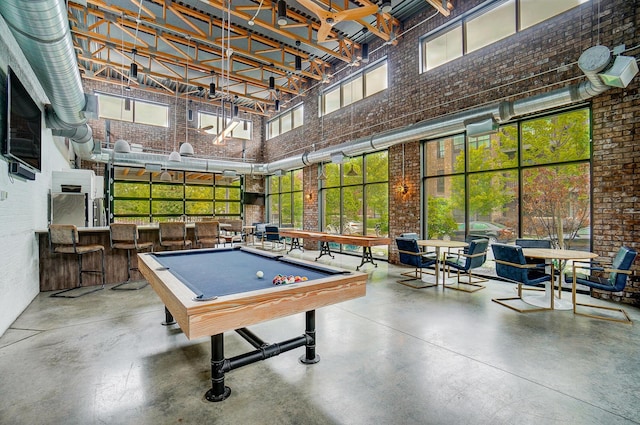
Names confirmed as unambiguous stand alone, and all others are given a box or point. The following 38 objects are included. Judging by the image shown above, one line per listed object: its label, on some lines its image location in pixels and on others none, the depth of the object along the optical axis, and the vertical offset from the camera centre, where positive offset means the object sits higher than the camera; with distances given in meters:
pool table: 1.71 -0.56
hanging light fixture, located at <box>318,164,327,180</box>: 10.28 +1.44
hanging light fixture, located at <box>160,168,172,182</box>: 10.40 +1.20
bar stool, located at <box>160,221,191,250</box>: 5.90 -0.46
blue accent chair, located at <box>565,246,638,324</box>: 3.71 -0.91
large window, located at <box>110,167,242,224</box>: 11.38 +0.60
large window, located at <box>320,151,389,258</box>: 8.68 +0.41
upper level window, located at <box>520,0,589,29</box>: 5.14 +3.58
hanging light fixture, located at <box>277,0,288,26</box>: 4.62 +3.07
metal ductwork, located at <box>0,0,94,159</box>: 2.55 +1.67
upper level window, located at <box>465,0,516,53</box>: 5.85 +3.76
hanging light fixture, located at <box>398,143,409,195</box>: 7.65 +0.59
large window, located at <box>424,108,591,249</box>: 5.27 +0.59
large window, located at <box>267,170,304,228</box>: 12.04 +0.50
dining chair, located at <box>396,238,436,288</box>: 5.57 -0.86
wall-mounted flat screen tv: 3.09 +0.98
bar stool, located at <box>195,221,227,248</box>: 6.27 -0.44
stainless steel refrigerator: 6.29 +0.04
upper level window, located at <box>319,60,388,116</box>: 8.45 +3.78
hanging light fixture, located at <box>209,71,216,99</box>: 8.61 +3.48
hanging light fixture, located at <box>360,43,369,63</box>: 7.01 +3.72
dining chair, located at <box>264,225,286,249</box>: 9.84 -0.72
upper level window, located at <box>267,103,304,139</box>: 11.80 +3.74
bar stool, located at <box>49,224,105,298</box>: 4.82 -0.51
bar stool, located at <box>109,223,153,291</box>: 5.46 -0.48
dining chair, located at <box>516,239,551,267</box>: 5.10 -0.54
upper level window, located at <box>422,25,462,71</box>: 6.68 +3.76
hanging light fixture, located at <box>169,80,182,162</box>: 11.88 +3.38
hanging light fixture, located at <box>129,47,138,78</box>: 6.89 +3.24
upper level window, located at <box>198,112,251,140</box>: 12.59 +3.72
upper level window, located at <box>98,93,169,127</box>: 10.69 +3.70
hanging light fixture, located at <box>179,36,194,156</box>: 7.55 +1.59
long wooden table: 6.80 -0.69
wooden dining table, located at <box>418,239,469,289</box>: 5.49 -0.62
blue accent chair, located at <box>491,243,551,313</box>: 4.15 -0.83
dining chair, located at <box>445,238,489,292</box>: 5.18 -0.89
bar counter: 5.11 -0.93
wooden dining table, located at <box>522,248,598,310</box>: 4.03 -0.99
